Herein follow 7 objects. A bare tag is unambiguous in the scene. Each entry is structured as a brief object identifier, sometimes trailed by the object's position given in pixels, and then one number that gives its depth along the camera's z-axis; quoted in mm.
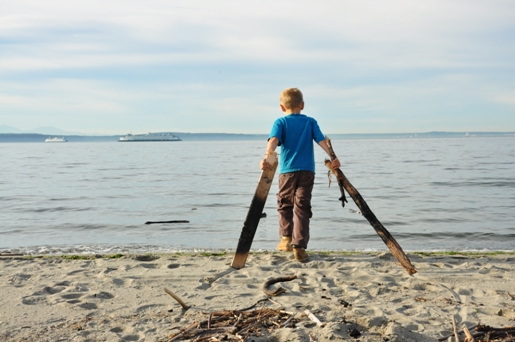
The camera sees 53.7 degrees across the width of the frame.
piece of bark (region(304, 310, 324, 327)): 3810
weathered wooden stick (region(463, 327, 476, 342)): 3435
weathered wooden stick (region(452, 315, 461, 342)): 3389
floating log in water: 11594
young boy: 6430
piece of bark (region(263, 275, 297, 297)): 4793
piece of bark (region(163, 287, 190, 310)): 4402
